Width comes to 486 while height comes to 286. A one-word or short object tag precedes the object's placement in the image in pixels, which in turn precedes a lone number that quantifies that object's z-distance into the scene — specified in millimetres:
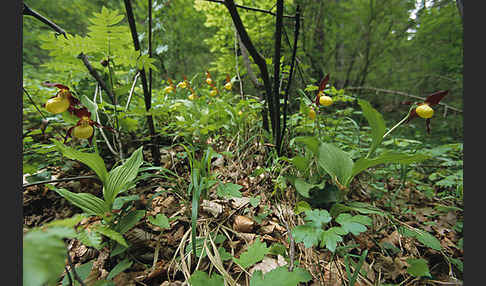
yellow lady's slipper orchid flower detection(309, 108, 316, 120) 977
